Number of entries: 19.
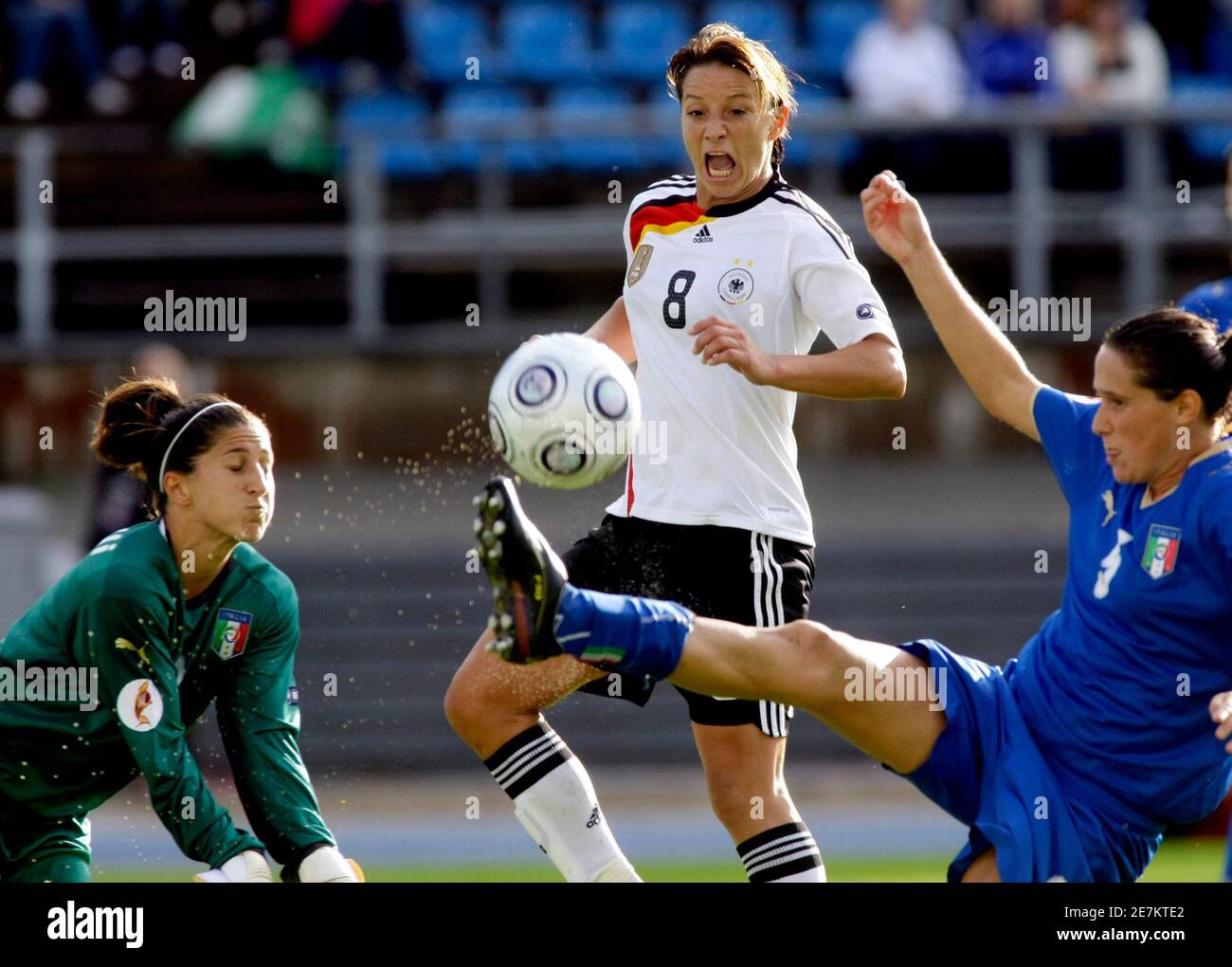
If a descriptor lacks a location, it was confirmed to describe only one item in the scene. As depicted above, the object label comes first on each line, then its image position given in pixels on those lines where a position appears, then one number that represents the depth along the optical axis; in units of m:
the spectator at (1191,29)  12.23
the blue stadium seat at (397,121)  11.16
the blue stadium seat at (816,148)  10.65
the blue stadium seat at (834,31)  11.99
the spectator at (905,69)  11.21
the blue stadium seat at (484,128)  10.34
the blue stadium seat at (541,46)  11.46
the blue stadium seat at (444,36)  11.73
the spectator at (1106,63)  11.19
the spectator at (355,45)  11.39
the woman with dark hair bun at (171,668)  4.82
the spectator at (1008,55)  11.20
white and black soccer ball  4.76
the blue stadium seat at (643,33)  11.68
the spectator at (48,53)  12.39
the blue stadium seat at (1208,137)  11.29
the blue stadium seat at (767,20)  11.36
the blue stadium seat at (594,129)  10.29
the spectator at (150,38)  12.66
